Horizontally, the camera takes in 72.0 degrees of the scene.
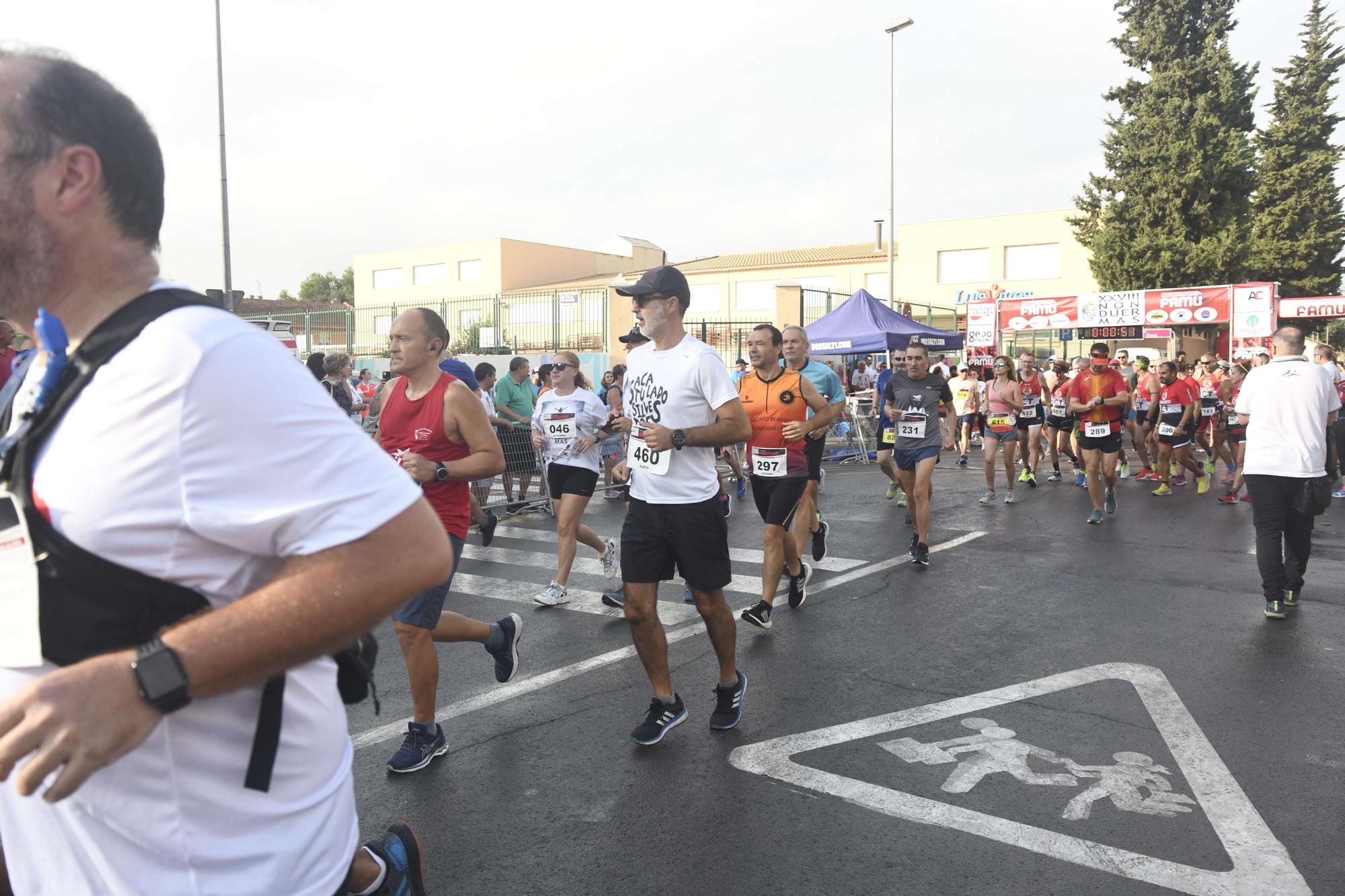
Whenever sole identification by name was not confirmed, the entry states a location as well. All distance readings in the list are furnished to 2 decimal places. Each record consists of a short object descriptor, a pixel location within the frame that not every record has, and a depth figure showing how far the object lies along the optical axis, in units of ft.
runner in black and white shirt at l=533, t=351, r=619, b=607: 23.50
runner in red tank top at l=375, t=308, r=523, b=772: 13.41
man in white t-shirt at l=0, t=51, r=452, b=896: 3.66
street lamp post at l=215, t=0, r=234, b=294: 61.11
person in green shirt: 38.22
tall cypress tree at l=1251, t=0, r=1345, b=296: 123.95
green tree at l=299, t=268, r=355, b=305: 307.37
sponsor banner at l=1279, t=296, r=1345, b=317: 100.83
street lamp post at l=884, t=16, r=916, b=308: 80.89
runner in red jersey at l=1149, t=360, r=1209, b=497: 40.63
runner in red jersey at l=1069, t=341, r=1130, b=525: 33.91
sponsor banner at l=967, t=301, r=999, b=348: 75.19
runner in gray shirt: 26.96
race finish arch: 65.57
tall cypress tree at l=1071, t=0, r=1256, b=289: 110.11
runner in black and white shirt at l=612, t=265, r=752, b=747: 14.38
